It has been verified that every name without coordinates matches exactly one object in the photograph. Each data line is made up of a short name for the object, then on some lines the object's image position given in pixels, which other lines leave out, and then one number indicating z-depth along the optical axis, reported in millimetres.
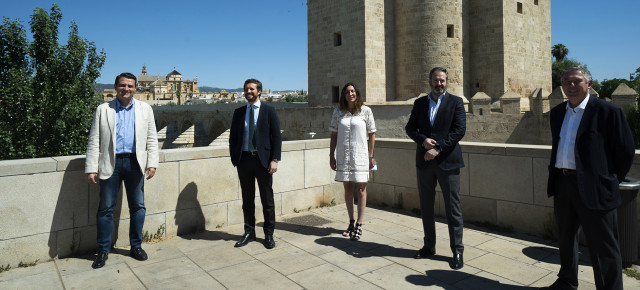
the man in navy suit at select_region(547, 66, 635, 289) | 2686
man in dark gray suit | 3604
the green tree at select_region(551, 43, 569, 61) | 48062
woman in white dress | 4496
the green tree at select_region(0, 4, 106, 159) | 15852
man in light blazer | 3760
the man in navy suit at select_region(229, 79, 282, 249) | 4355
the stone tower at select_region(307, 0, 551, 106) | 17766
